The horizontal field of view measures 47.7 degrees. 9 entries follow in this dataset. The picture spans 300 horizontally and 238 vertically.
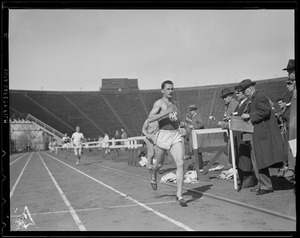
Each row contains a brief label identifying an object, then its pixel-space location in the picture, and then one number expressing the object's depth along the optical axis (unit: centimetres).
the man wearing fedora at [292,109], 535
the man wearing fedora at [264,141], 624
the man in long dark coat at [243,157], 724
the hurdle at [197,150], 882
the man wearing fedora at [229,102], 833
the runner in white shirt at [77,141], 1684
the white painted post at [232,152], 708
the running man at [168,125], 607
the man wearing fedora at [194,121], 1048
